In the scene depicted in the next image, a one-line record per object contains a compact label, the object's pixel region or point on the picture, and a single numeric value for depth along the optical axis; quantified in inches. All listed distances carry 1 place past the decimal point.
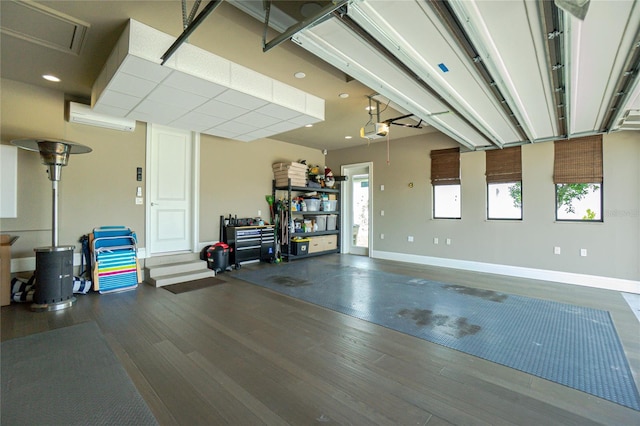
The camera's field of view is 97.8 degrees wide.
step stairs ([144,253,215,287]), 176.2
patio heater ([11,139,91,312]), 129.7
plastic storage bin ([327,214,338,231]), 304.0
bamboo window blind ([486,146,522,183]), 205.5
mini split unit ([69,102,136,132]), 157.9
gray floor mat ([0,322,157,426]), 63.9
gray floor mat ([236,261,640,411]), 83.0
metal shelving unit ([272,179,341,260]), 260.2
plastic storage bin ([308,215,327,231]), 295.8
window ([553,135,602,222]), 178.6
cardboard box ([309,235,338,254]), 280.7
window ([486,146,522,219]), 206.5
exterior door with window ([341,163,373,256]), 303.1
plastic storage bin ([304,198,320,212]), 282.8
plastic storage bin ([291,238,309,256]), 261.7
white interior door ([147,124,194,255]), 195.9
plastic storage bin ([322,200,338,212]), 299.3
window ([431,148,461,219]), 231.5
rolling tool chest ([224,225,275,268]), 223.8
